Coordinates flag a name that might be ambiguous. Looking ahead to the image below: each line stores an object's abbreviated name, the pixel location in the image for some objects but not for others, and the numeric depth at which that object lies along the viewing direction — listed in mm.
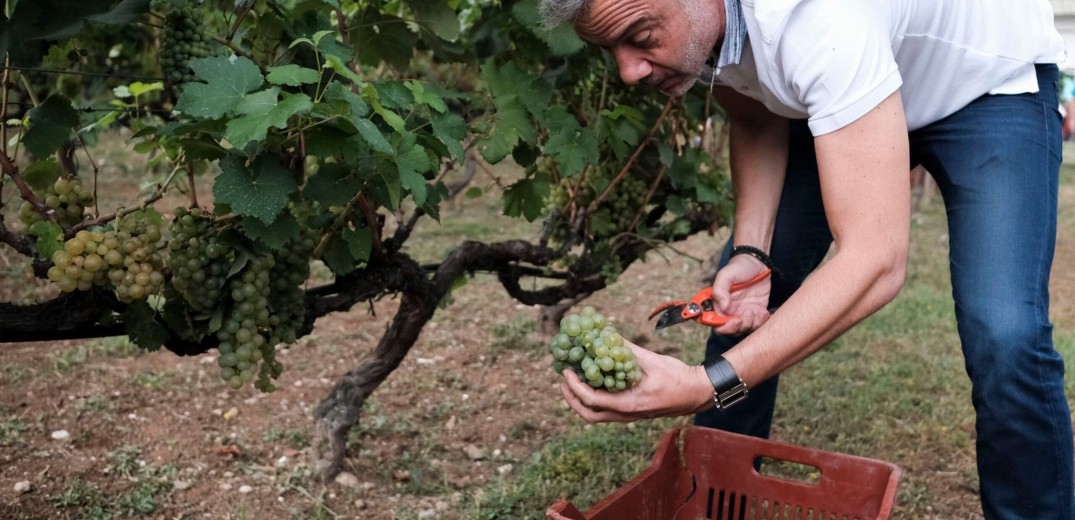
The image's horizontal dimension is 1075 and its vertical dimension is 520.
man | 1568
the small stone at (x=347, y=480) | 2836
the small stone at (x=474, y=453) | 3096
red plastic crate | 2111
